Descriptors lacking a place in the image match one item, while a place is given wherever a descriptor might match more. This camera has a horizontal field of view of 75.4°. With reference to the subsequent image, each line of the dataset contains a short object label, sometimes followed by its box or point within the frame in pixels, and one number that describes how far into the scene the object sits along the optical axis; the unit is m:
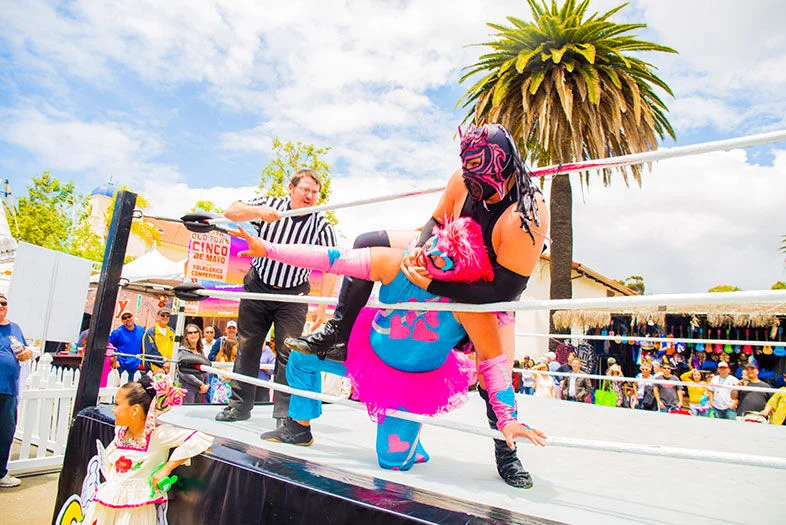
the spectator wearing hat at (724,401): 5.95
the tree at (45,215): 22.03
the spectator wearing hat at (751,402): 5.32
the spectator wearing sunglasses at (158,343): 5.96
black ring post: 2.36
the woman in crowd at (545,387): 6.87
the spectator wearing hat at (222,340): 7.20
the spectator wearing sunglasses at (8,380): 4.07
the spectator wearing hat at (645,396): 6.96
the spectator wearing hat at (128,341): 6.35
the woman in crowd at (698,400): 6.39
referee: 2.59
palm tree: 10.58
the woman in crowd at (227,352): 6.78
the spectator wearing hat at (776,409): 4.92
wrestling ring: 1.23
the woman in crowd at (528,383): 8.80
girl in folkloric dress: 1.90
